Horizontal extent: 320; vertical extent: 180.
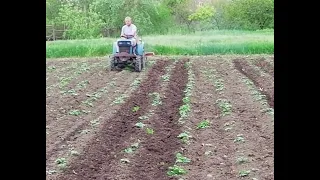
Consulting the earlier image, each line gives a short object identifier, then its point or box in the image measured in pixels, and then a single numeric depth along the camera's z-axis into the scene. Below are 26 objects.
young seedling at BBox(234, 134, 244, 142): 7.93
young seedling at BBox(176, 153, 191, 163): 6.93
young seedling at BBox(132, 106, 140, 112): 10.71
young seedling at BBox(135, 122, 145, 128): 9.08
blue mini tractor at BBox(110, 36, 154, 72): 15.85
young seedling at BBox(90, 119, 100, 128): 9.26
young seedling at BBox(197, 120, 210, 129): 9.03
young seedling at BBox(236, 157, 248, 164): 6.82
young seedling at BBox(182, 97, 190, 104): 11.35
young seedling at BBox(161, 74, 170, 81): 15.31
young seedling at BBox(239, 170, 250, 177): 6.26
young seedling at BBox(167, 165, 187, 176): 6.40
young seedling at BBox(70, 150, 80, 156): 7.39
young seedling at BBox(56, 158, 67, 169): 6.82
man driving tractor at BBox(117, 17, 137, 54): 15.73
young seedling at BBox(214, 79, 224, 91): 13.44
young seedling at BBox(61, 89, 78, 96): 13.18
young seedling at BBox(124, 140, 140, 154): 7.48
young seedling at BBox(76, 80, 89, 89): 14.27
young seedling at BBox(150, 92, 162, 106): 11.37
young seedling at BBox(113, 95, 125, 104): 11.56
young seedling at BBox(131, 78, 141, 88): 14.06
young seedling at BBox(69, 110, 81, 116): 10.48
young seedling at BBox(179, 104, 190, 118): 9.96
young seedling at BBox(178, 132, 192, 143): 8.03
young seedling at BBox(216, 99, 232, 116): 10.17
